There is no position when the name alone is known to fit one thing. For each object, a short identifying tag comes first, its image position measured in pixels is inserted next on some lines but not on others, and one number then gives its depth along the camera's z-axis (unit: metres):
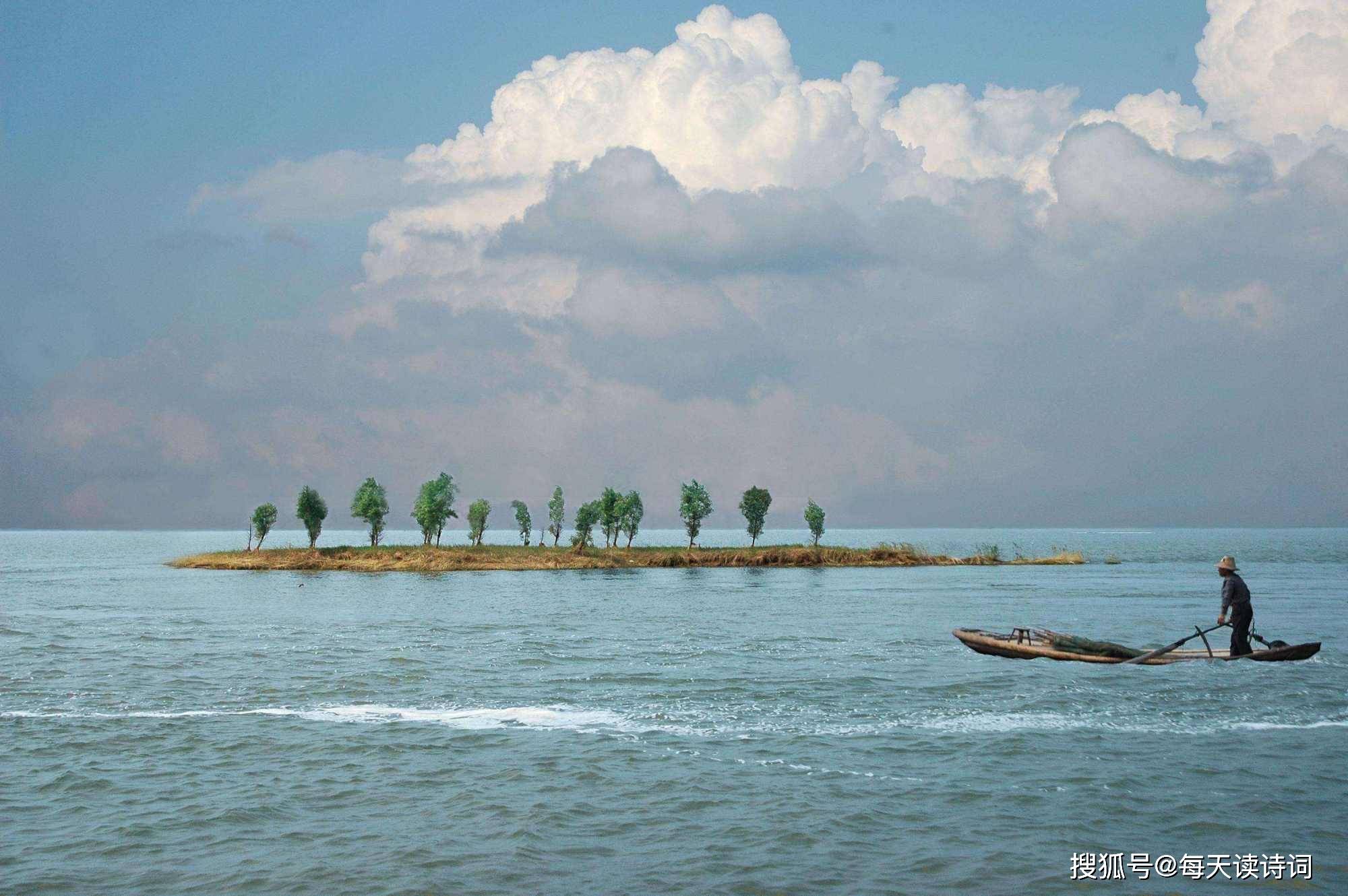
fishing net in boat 41.53
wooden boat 40.44
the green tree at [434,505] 159.38
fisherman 38.03
